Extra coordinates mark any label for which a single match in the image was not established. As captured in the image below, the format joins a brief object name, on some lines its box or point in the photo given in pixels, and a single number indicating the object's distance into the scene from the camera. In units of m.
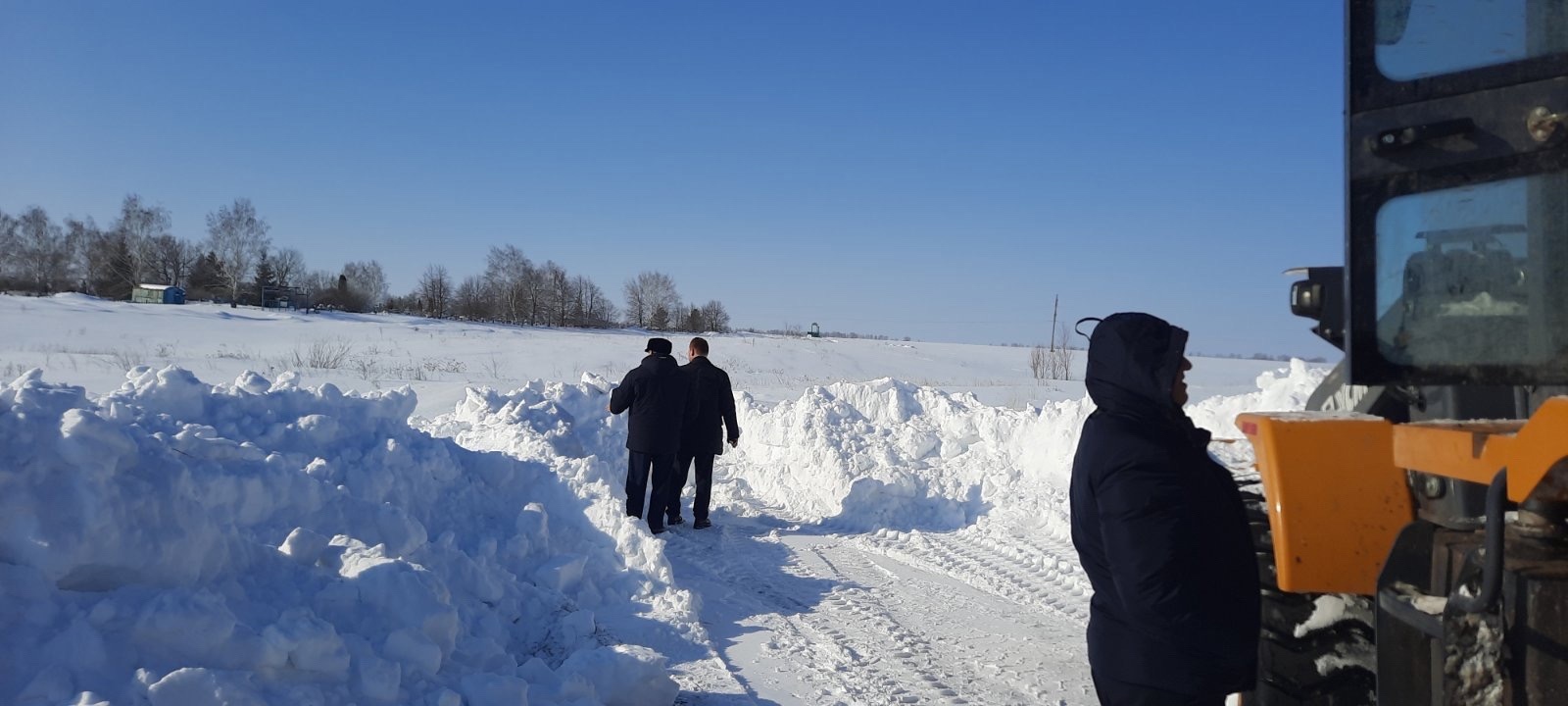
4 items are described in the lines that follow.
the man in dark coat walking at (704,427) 8.72
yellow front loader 1.84
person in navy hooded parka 2.51
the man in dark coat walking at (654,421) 8.21
